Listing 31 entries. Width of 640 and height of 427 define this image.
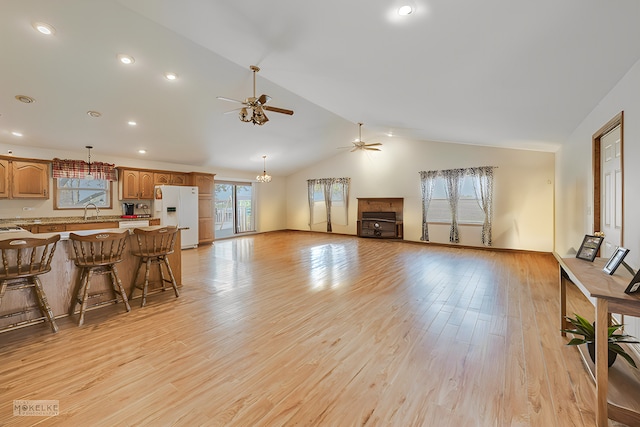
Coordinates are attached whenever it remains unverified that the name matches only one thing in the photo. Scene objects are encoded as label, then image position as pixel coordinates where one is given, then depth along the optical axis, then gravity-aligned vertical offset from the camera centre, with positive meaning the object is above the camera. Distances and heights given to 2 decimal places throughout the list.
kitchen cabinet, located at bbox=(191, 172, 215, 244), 7.65 +0.20
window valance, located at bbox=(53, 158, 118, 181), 5.45 +0.96
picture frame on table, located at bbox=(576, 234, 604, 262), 2.06 -0.32
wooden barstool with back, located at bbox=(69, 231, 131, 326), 2.66 -0.50
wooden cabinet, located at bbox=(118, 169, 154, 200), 6.36 +0.72
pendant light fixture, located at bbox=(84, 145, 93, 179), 5.68 +0.85
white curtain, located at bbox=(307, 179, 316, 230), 10.34 +0.72
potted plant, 1.58 -0.86
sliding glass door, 9.16 +0.09
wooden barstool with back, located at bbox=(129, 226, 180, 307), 3.12 -0.48
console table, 1.36 -0.83
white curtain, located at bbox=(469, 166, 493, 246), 6.77 +0.44
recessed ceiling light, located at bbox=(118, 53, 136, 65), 3.23 +1.96
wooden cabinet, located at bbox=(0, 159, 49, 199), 4.87 +0.66
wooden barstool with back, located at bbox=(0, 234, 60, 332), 2.21 -0.51
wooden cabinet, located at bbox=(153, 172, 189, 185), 6.95 +0.94
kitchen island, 2.45 -0.79
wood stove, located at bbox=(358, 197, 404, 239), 8.41 -0.23
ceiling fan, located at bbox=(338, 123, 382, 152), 6.60 +1.68
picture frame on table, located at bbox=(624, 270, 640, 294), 1.34 -0.41
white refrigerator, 6.64 +0.10
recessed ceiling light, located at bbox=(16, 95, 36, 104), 3.73 +1.68
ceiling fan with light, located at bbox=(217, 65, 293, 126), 3.35 +1.40
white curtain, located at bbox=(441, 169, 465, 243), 7.23 +0.50
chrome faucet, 5.90 +0.10
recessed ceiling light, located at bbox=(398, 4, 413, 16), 1.78 +1.41
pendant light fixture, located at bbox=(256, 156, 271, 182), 8.21 +1.09
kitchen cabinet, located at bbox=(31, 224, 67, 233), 4.91 -0.30
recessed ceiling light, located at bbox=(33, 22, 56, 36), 2.65 +1.93
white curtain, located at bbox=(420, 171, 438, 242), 7.70 +0.54
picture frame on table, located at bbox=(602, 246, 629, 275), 1.64 -0.34
